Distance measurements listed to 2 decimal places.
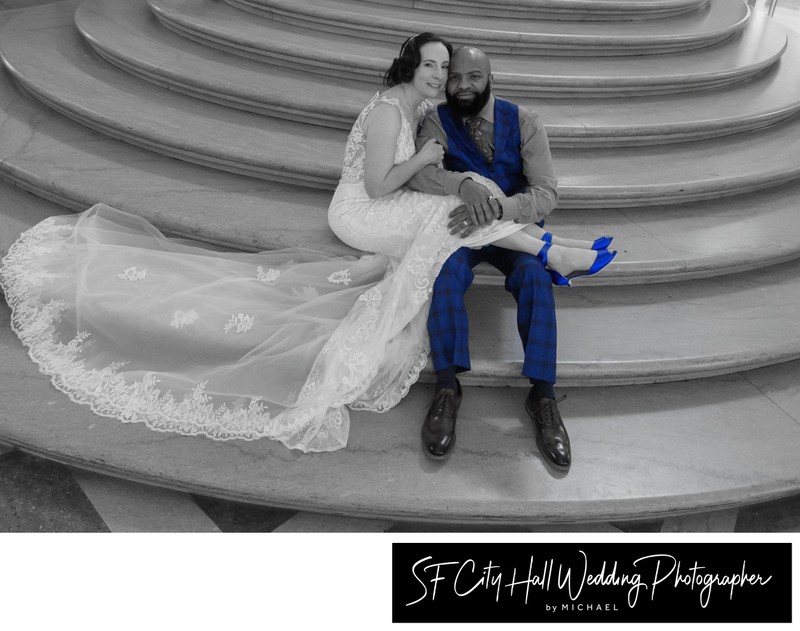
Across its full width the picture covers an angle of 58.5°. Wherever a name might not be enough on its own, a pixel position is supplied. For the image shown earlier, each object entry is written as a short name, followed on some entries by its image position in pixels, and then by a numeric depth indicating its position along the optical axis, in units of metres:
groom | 2.37
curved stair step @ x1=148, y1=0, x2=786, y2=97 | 3.94
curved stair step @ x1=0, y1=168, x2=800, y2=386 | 2.62
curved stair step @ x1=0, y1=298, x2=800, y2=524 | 2.17
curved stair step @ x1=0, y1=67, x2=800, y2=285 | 3.01
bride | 2.33
